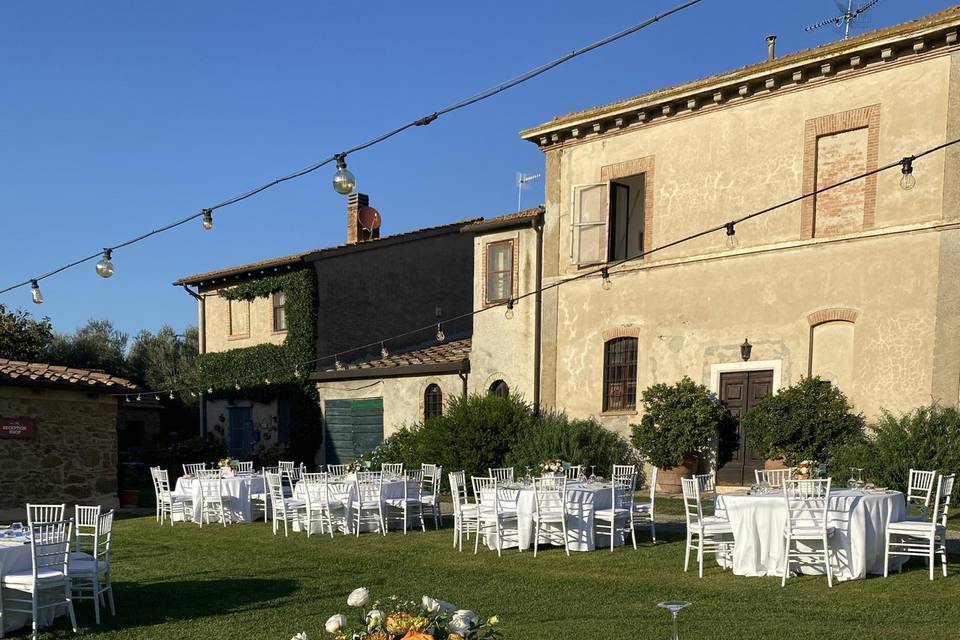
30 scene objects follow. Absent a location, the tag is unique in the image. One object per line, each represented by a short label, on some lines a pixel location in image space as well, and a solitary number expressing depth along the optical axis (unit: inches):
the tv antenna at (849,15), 604.7
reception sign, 595.5
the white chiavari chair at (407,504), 482.6
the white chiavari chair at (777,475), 446.4
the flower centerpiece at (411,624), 106.7
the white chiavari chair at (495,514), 406.3
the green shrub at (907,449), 459.8
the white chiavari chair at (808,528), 313.7
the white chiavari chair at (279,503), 488.1
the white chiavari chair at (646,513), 422.0
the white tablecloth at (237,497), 548.1
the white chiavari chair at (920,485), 363.6
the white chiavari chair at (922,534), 314.9
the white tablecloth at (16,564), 273.4
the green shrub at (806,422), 530.6
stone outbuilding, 599.2
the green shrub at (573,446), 609.6
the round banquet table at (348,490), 481.7
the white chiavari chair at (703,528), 338.8
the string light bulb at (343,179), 318.7
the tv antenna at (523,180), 874.8
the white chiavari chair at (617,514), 402.0
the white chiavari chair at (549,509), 396.5
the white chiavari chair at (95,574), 286.4
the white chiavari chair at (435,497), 497.7
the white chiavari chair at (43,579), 267.3
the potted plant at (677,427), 590.6
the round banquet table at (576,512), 405.4
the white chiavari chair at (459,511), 420.2
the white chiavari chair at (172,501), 563.8
